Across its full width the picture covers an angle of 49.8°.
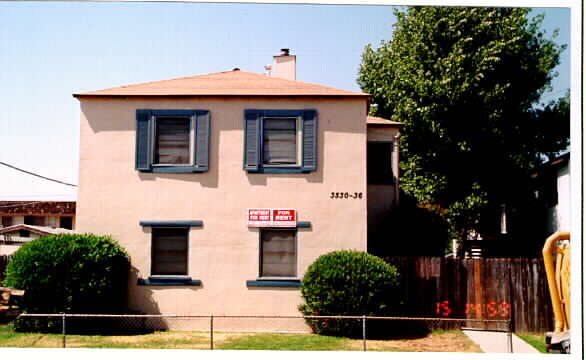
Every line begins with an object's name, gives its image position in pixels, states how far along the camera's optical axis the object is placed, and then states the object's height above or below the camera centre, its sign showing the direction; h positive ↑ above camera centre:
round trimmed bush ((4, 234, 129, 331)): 13.65 -0.99
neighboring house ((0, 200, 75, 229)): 29.55 +0.80
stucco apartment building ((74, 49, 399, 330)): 15.02 +1.07
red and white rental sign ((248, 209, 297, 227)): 15.07 +0.39
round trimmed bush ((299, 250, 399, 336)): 13.68 -1.20
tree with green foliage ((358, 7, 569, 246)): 19.38 +3.88
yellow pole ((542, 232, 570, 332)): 12.75 -0.81
